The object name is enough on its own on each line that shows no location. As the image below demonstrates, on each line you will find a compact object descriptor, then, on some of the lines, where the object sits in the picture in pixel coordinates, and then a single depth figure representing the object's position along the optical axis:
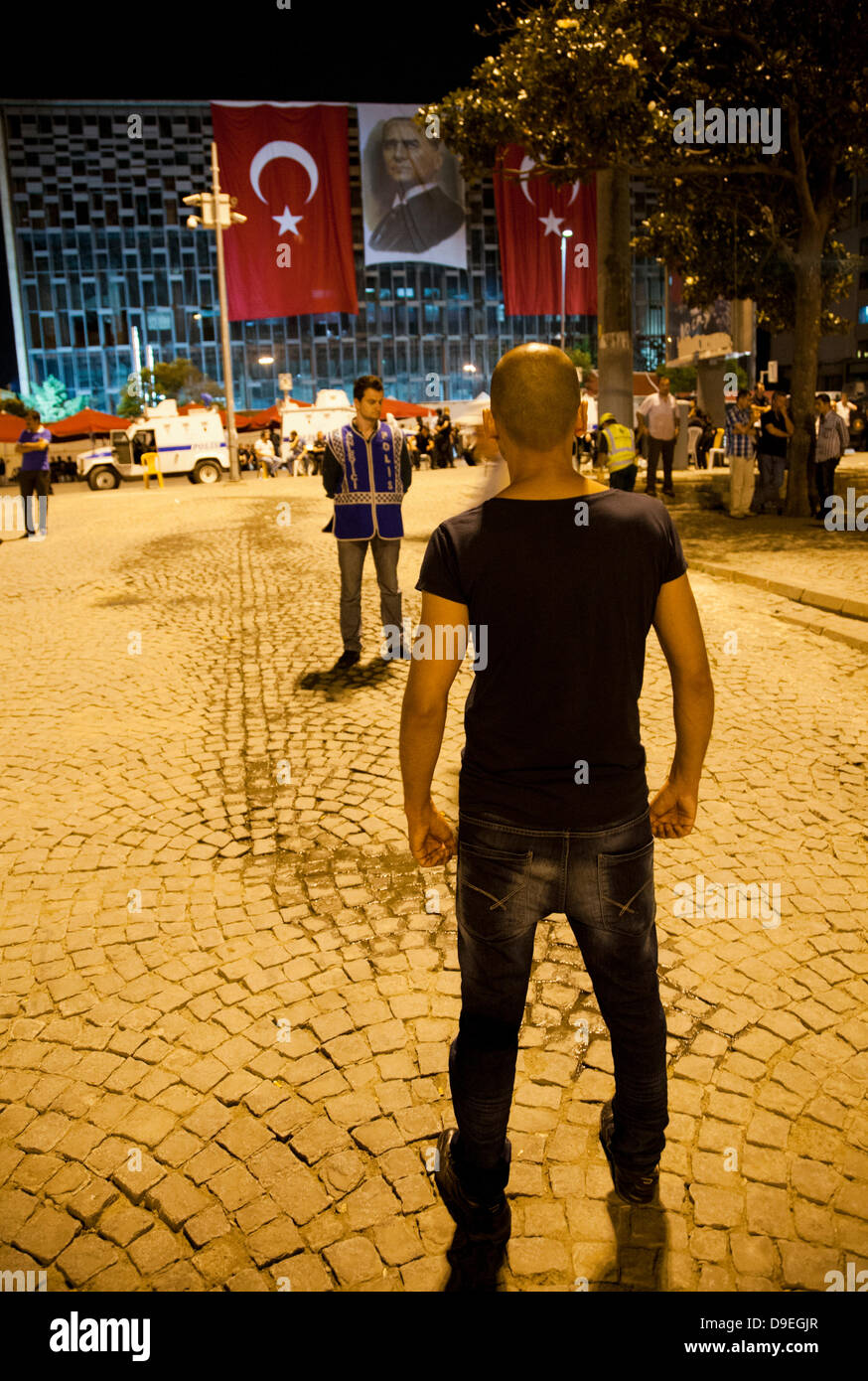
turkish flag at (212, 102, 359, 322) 46.25
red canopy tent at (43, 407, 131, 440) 44.34
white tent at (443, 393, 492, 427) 39.85
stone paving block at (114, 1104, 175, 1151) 2.60
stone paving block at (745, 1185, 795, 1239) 2.24
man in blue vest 7.09
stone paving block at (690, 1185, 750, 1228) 2.26
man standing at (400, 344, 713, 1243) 1.85
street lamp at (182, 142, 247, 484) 28.73
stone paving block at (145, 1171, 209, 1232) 2.33
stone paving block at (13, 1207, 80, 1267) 2.25
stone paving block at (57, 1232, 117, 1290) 2.19
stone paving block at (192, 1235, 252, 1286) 2.16
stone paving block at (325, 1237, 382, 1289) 2.14
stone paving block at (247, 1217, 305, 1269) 2.20
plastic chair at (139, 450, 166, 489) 33.12
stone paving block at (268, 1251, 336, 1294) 2.12
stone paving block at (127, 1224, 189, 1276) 2.20
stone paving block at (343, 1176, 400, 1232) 2.30
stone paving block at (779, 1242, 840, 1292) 2.10
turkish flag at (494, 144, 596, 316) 54.22
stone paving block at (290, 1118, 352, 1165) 2.51
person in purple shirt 16.62
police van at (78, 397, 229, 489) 34.25
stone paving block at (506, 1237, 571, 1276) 2.15
